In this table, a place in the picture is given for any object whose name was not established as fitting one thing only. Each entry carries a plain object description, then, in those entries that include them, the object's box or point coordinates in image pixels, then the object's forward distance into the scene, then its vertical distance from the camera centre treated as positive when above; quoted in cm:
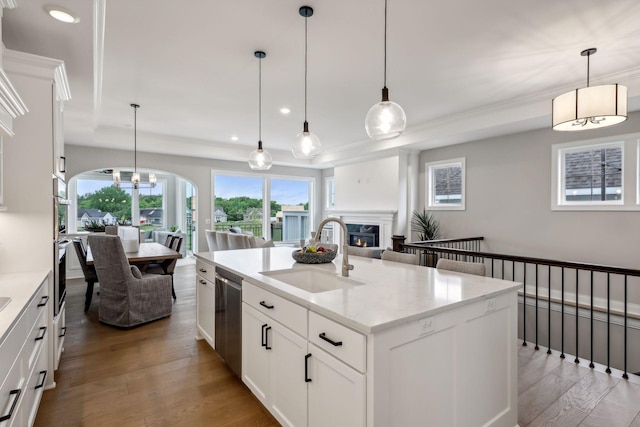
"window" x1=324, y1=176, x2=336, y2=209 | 961 +53
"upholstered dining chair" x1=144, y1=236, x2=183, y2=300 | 466 -82
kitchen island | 137 -68
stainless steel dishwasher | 241 -85
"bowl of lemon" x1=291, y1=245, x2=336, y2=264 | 268 -37
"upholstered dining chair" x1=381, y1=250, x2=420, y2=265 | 286 -42
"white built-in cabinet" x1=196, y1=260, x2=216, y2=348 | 292 -87
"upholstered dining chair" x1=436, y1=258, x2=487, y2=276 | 233 -41
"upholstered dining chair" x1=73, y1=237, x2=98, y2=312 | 429 -81
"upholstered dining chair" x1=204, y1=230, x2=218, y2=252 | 668 -62
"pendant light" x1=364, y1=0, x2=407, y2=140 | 222 +64
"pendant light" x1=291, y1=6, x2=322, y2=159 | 301 +62
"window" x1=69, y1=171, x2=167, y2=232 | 723 +16
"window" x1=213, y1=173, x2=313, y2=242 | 805 +14
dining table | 418 -61
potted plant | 649 -29
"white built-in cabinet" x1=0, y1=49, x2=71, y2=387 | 236 +30
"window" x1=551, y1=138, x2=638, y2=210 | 420 +51
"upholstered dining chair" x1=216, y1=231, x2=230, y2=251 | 619 -57
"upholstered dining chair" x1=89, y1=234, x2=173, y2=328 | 360 -90
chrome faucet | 223 -33
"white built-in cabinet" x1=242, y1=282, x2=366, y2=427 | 141 -81
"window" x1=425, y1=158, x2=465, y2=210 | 619 +54
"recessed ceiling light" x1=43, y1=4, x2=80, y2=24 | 203 +126
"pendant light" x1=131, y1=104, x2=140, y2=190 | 494 +128
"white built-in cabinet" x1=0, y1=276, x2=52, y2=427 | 138 -80
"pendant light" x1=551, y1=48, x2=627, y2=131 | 265 +89
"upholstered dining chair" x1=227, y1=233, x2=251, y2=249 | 555 -54
